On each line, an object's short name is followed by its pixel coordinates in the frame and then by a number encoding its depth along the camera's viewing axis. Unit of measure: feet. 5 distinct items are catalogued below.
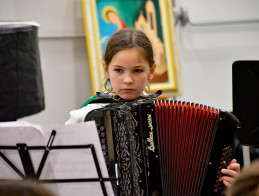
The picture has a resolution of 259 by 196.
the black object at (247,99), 15.00
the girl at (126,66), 13.42
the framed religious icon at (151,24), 25.02
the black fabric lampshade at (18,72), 15.56
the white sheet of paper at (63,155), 10.68
